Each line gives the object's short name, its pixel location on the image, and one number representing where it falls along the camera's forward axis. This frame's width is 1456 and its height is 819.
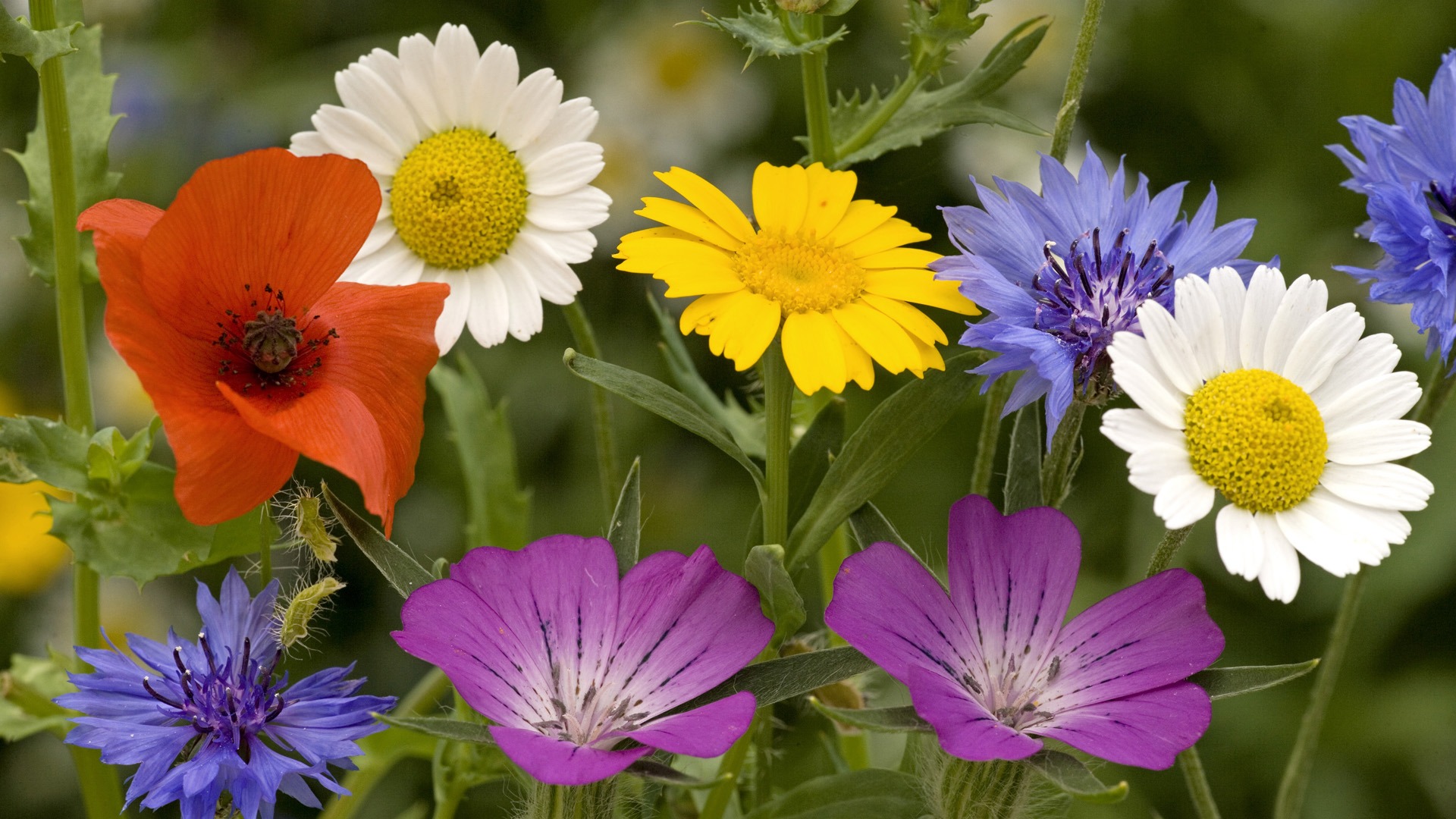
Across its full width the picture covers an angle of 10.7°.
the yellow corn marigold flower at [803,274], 0.99
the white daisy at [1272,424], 0.97
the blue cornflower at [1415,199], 1.01
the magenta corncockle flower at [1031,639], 0.98
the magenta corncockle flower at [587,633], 0.99
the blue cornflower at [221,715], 0.99
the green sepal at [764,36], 1.01
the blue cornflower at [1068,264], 1.00
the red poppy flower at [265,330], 0.98
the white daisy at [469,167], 1.03
